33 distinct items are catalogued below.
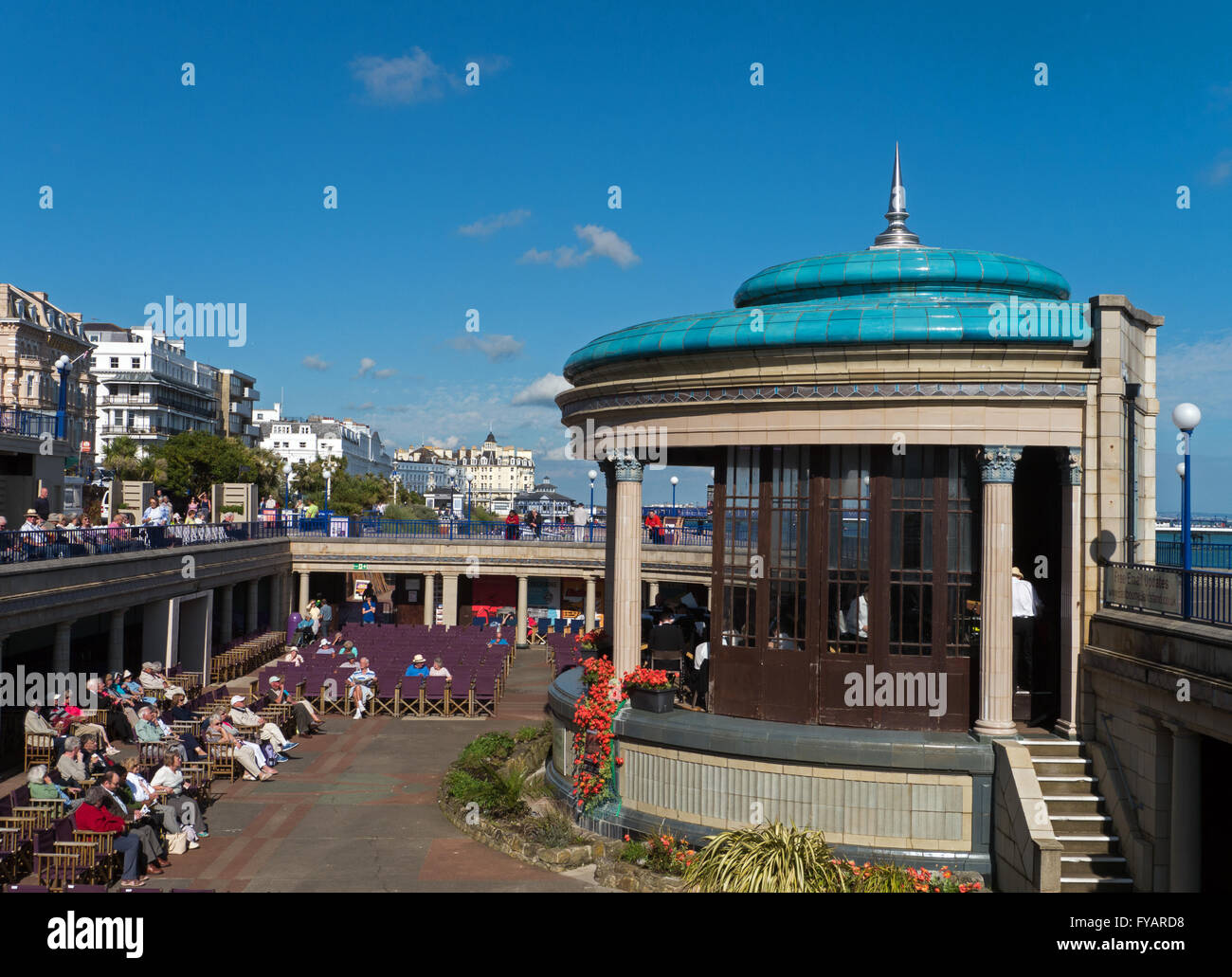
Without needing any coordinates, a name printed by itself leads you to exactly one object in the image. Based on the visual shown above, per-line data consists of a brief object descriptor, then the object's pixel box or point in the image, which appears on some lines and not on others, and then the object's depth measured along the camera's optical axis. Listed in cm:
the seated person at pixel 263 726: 1972
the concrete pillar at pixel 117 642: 2377
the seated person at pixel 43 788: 1417
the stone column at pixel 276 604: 3897
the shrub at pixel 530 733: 1920
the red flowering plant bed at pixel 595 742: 1415
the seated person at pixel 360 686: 2517
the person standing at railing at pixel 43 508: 2784
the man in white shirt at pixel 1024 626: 1345
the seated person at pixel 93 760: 1598
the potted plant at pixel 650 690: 1405
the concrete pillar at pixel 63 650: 2056
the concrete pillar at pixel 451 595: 4056
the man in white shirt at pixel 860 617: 1327
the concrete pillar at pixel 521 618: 4053
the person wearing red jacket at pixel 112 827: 1281
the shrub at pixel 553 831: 1367
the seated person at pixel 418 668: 2629
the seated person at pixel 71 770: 1541
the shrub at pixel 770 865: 1036
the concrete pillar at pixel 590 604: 3962
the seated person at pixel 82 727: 1776
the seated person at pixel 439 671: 2616
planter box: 1404
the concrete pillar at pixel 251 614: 3628
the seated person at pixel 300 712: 2264
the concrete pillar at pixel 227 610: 3331
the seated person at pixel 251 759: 1841
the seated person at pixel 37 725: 1808
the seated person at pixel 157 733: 1805
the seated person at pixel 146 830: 1326
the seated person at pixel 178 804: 1429
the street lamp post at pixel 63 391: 2692
